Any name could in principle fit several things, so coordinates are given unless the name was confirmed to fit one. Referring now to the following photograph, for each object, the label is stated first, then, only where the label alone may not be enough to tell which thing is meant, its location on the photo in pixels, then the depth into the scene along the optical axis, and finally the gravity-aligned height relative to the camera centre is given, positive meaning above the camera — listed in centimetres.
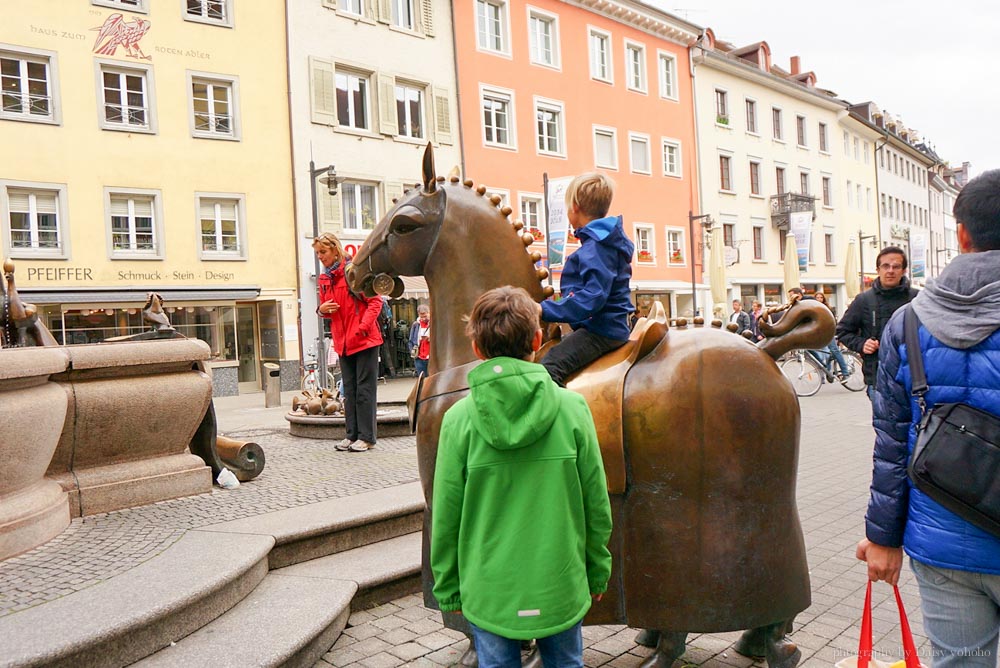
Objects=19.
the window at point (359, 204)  2097 +345
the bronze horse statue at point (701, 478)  291 -65
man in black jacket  621 -5
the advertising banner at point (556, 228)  1881 +225
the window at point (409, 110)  2241 +640
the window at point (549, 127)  2636 +675
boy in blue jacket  301 +12
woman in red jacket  661 +1
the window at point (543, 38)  2627 +986
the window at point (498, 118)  2458 +667
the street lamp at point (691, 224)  2865 +342
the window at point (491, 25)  2457 +974
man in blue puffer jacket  191 -35
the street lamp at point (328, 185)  1592 +310
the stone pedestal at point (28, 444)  380 -53
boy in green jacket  210 -52
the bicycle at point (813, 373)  1462 -135
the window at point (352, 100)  2116 +643
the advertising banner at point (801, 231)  3070 +311
